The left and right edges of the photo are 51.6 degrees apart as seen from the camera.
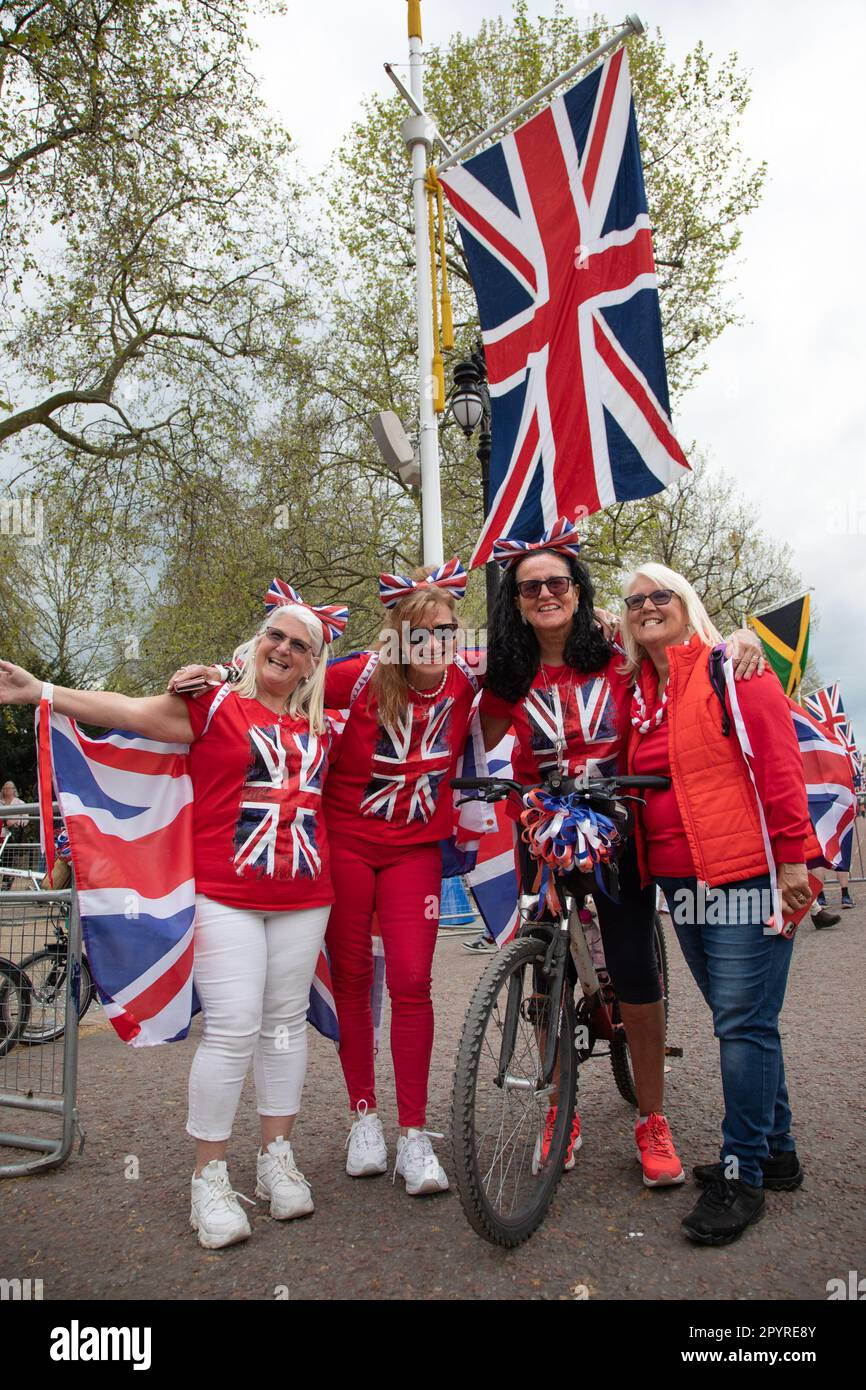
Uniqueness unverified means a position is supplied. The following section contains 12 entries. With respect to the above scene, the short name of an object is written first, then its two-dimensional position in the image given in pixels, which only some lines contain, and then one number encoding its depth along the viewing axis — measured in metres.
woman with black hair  3.03
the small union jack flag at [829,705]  7.75
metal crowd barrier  3.39
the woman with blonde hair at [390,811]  3.16
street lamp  10.10
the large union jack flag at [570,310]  5.38
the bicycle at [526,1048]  2.46
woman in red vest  2.62
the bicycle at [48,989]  4.19
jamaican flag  5.04
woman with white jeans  2.75
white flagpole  8.46
